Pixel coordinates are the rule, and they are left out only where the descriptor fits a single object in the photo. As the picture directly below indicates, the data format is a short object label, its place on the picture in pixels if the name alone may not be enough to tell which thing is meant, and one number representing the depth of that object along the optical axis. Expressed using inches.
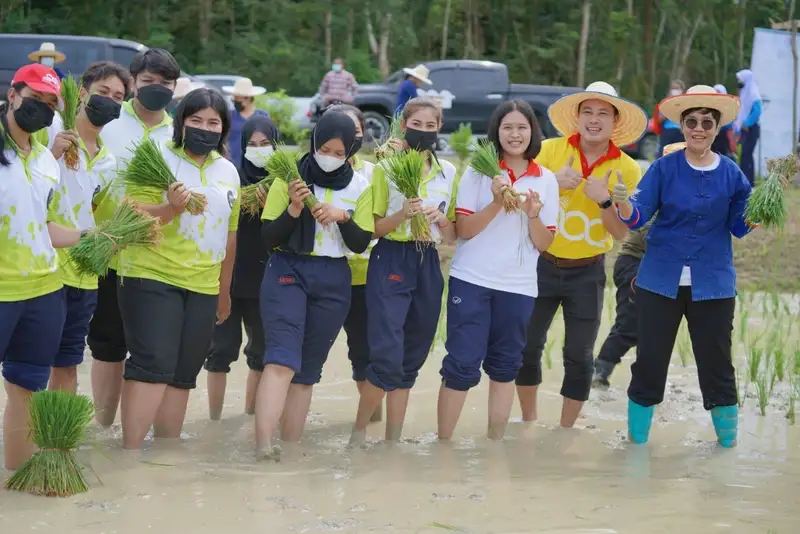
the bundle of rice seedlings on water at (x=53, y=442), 193.5
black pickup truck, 845.2
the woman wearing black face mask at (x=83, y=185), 217.2
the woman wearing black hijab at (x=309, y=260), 222.2
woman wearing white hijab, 602.2
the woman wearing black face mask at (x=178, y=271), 221.3
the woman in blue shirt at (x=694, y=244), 234.4
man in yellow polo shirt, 246.4
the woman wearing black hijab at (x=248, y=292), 249.6
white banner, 673.6
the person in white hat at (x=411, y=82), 642.8
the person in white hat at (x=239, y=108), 447.5
